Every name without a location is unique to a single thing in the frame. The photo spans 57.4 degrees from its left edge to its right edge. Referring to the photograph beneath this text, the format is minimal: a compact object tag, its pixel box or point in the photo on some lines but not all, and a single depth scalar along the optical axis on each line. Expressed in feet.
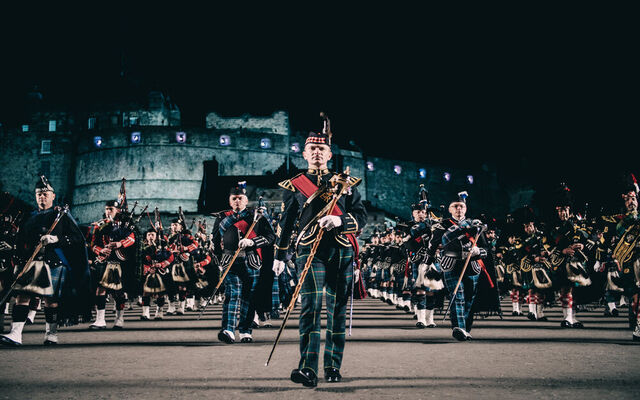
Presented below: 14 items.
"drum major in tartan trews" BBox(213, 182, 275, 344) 30.17
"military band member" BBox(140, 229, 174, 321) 47.19
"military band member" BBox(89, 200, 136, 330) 38.37
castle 219.61
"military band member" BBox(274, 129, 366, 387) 17.33
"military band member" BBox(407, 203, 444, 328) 37.42
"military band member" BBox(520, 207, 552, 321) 40.04
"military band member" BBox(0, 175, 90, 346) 27.35
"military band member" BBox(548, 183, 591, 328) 36.68
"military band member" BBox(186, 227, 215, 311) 56.03
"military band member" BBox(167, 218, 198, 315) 52.85
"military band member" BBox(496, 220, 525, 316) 48.16
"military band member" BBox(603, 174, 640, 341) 27.84
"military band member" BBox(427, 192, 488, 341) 29.89
